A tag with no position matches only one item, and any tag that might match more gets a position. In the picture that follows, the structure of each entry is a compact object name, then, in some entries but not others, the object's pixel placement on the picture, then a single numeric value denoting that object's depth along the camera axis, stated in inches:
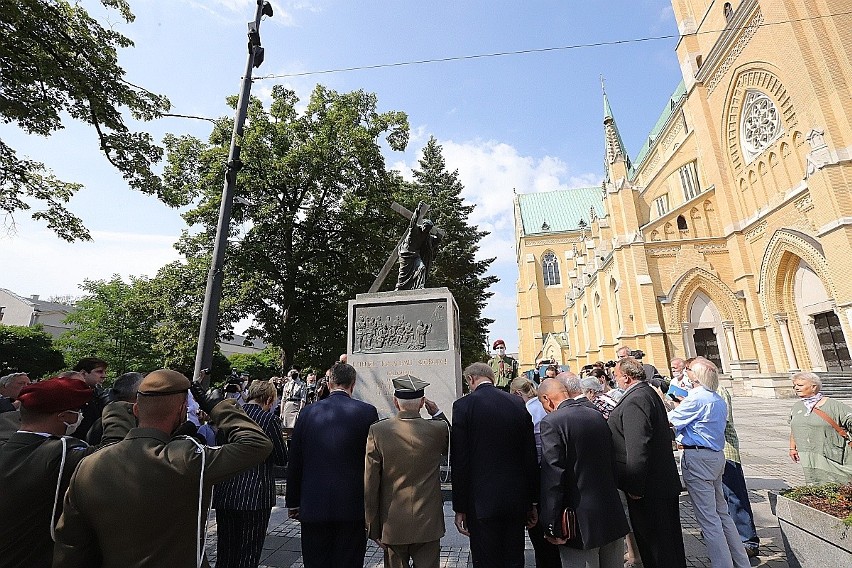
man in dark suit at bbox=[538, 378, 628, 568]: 113.0
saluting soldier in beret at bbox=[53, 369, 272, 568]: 65.6
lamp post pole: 223.6
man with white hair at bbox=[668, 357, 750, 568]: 138.3
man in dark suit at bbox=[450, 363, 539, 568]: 116.5
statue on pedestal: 336.8
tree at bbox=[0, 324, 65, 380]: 1007.6
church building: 577.9
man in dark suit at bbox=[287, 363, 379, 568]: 117.5
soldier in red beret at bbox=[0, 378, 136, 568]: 72.6
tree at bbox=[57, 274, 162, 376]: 1284.4
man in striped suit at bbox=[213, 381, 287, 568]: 123.6
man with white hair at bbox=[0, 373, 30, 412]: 190.0
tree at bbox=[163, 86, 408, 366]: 631.8
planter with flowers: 115.0
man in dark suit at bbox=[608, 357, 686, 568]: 131.3
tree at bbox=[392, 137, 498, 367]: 924.6
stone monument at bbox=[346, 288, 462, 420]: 286.4
